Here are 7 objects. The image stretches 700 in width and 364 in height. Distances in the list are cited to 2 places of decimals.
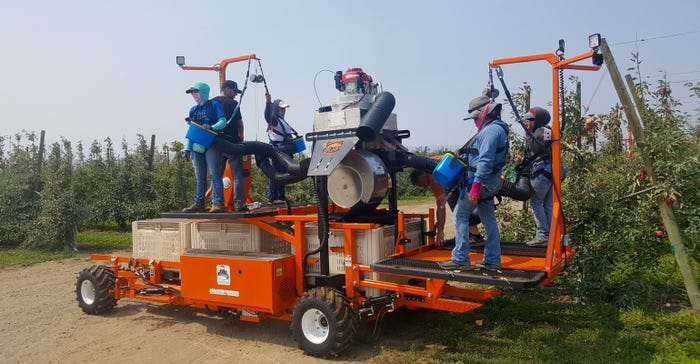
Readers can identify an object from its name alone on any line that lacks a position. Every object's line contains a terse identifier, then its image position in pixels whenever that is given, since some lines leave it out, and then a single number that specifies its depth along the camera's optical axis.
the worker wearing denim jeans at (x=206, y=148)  7.33
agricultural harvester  5.89
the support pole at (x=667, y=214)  6.85
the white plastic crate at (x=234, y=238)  7.21
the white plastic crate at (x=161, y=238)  7.81
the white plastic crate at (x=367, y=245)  6.22
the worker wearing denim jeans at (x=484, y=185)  5.49
